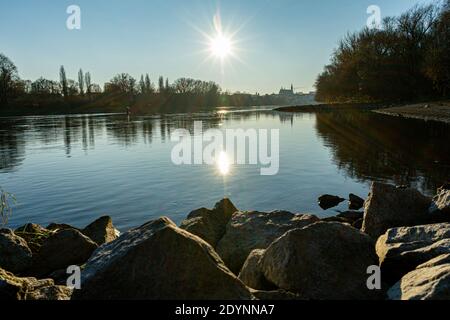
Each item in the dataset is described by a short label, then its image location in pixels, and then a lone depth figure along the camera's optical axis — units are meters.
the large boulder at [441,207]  8.20
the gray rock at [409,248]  5.92
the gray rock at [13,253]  8.79
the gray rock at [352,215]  12.47
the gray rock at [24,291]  5.33
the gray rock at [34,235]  10.20
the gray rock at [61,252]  9.00
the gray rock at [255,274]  6.43
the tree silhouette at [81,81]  151.62
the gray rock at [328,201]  14.91
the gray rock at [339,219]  11.74
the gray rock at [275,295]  5.45
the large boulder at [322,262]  5.84
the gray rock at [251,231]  9.02
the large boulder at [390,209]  8.46
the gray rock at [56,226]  12.33
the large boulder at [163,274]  5.00
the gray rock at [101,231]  10.61
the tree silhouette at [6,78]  113.42
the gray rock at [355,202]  14.44
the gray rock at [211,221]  10.13
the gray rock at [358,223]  10.87
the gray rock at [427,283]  4.54
